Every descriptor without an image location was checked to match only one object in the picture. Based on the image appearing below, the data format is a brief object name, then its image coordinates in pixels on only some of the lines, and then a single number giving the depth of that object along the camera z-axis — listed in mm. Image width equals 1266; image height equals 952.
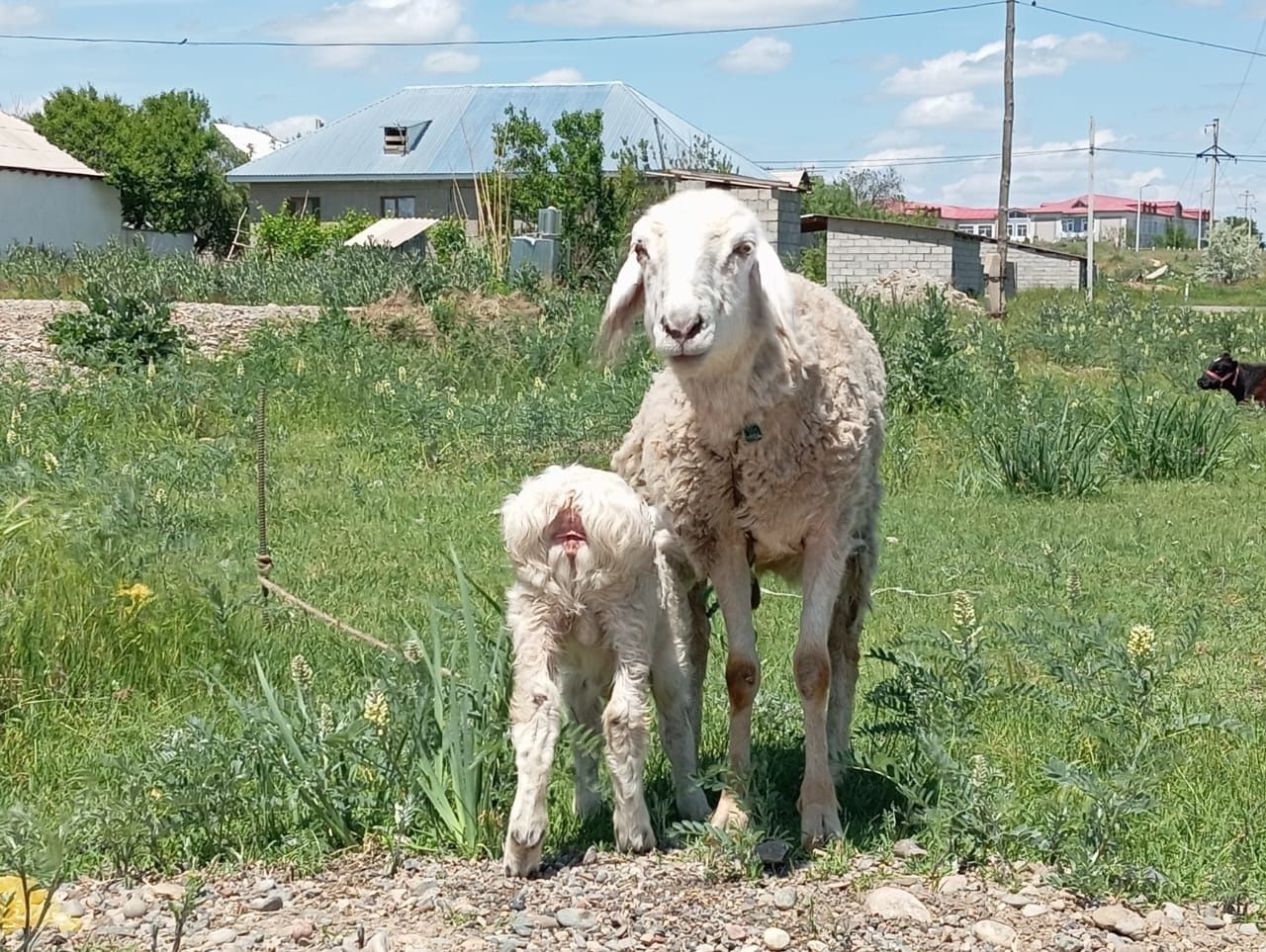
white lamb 4250
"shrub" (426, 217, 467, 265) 24381
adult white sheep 4496
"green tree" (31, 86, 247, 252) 52094
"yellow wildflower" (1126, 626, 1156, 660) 4539
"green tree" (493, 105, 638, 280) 26203
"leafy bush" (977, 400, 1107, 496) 11508
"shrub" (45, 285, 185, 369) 14688
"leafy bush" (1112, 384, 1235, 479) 12547
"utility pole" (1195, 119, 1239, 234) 81594
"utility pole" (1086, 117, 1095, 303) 45272
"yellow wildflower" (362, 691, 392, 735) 4461
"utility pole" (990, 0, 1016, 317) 35000
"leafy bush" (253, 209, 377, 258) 38594
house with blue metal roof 49906
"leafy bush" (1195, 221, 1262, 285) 69688
